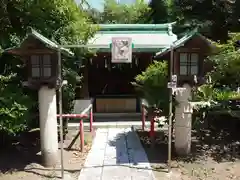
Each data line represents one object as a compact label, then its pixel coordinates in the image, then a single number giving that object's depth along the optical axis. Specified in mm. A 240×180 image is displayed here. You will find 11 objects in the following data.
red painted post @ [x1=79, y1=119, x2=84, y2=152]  4854
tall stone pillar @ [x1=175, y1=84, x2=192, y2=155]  4231
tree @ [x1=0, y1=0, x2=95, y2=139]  3935
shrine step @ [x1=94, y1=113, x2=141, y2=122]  7311
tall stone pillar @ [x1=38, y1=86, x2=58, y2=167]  4022
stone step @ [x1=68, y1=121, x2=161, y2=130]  6564
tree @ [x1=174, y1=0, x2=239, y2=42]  7672
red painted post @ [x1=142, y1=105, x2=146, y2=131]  5976
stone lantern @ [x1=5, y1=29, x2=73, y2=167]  3979
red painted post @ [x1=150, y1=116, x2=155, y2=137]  4879
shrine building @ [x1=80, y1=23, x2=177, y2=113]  8045
